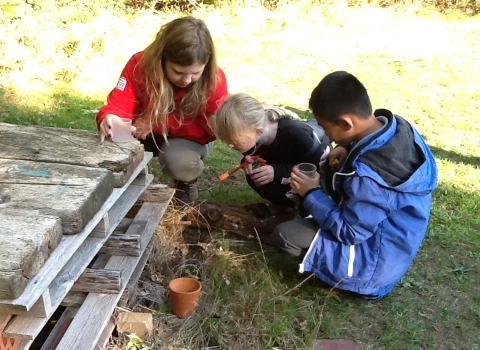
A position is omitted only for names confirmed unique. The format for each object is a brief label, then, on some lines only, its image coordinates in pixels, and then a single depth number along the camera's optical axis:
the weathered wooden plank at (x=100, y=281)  2.22
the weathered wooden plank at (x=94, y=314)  1.98
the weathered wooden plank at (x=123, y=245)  2.48
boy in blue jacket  2.42
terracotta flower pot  2.44
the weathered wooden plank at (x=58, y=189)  1.89
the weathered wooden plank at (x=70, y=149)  2.32
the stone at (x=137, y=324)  2.27
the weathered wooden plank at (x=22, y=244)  1.55
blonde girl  2.93
